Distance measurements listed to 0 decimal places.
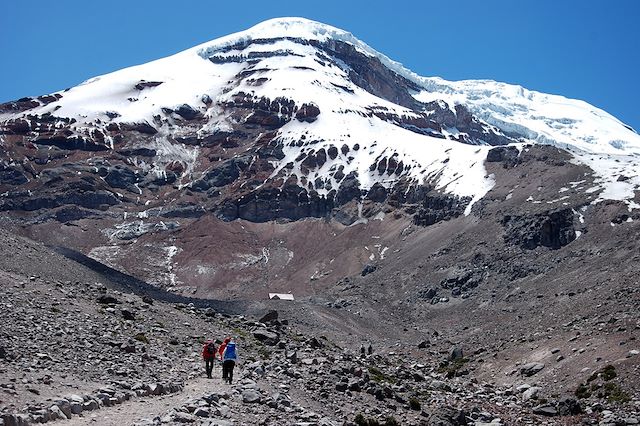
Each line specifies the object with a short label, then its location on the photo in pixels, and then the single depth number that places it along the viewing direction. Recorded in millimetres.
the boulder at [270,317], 74162
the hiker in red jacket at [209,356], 34781
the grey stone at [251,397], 29688
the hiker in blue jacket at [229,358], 33406
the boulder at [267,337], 51500
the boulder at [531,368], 52000
